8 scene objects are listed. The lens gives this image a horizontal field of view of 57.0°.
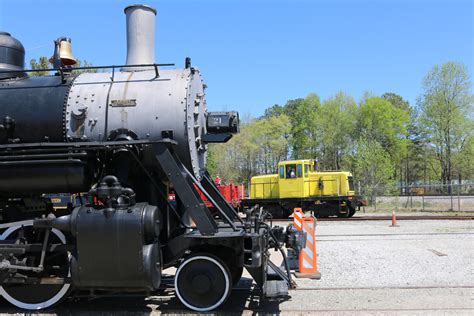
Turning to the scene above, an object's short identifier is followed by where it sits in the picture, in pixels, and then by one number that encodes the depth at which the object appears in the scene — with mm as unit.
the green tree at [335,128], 61094
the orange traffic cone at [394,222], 17403
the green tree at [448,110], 49156
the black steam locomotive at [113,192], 5219
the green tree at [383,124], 58750
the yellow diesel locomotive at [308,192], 24172
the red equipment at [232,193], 24594
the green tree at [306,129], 62562
